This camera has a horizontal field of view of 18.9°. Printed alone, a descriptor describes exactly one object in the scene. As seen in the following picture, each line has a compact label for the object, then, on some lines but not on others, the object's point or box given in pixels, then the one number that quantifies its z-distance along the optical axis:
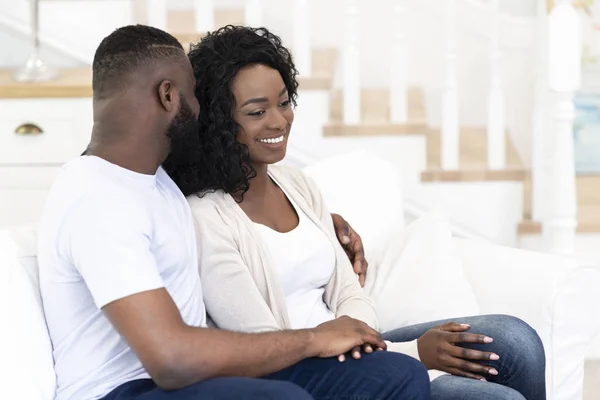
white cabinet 5.51
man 2.61
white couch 3.13
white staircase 5.85
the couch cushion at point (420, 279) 3.98
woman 3.21
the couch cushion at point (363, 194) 4.38
